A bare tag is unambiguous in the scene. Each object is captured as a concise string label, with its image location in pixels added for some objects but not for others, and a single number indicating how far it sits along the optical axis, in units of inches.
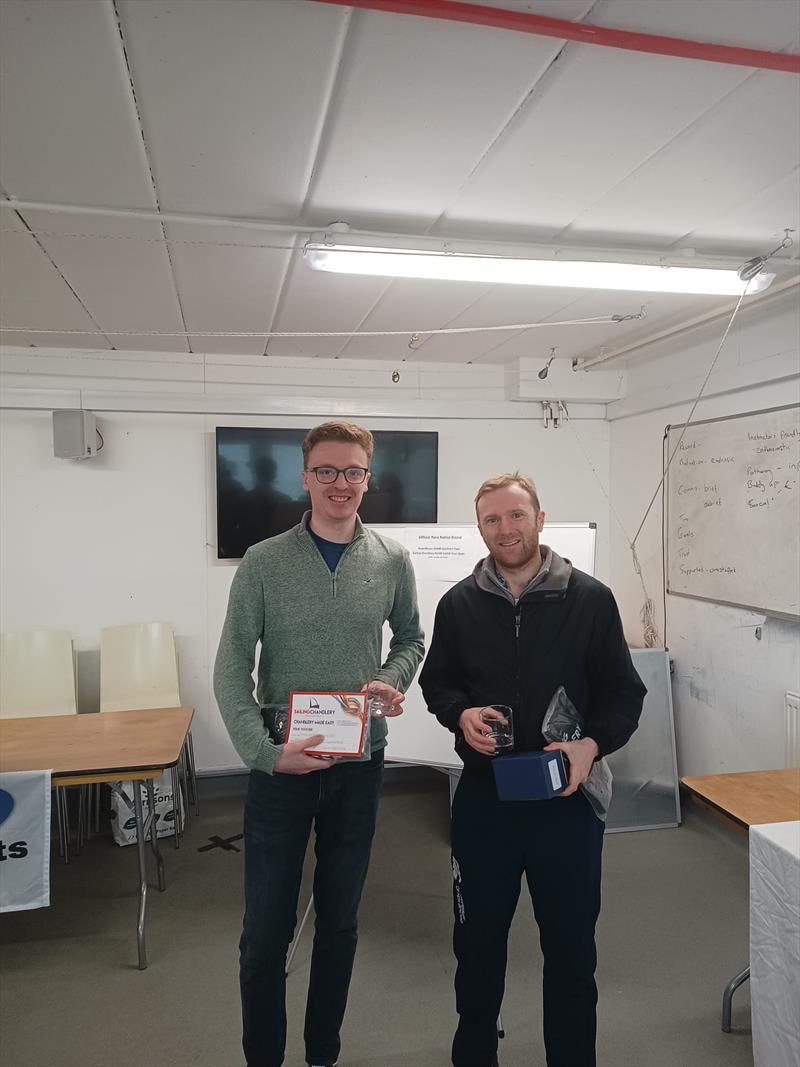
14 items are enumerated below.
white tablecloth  66.4
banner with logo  96.3
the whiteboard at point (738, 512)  119.0
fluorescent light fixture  87.8
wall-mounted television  158.7
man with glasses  67.5
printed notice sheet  126.0
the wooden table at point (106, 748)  100.5
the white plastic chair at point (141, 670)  147.5
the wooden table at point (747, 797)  79.1
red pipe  48.2
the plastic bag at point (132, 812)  136.4
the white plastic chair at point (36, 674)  141.5
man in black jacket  66.9
